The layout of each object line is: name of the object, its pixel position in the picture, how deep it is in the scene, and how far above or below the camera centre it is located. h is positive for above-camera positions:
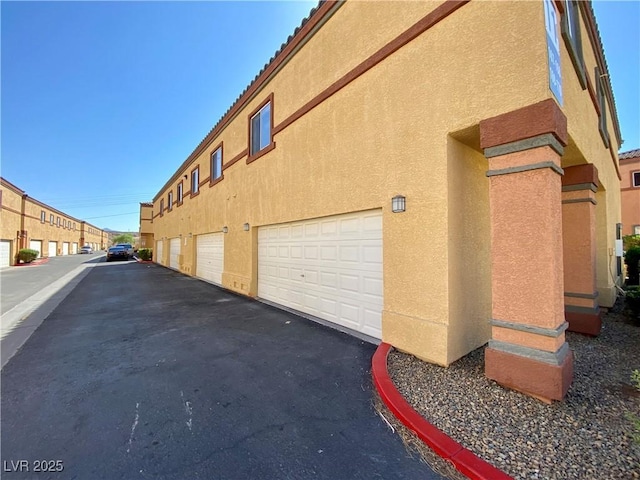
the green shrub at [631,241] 13.05 +0.36
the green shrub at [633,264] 8.89 -0.48
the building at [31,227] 22.19 +2.27
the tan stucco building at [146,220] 33.41 +3.41
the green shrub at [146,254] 28.53 -0.53
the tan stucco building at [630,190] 18.09 +3.70
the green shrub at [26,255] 23.50 -0.52
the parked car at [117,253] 28.40 -0.43
